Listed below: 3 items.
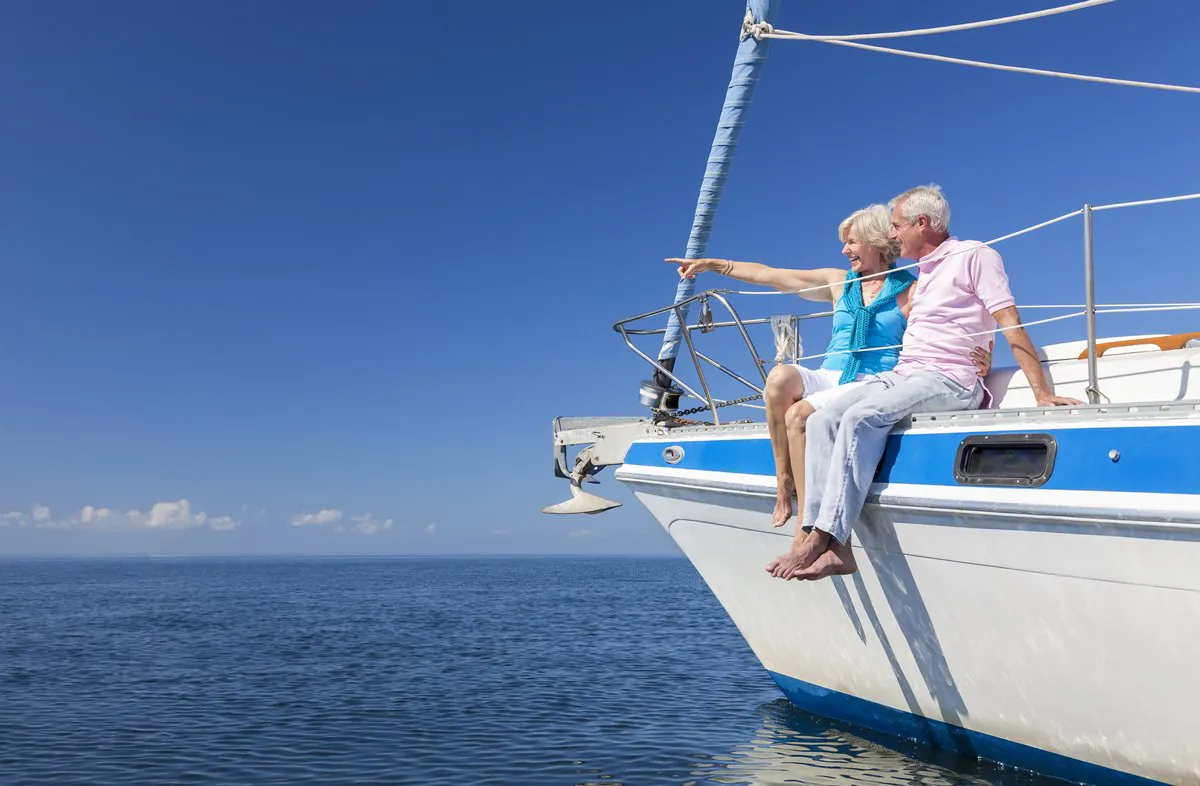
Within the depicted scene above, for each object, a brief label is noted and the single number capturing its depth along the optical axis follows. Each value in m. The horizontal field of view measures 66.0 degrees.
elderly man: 4.82
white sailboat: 4.05
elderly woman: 5.22
